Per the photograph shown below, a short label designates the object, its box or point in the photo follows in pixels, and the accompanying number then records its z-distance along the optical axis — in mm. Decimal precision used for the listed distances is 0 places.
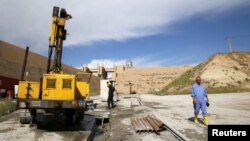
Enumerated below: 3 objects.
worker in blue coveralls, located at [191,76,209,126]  6341
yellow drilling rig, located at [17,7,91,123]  5820
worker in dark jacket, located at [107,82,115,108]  10745
